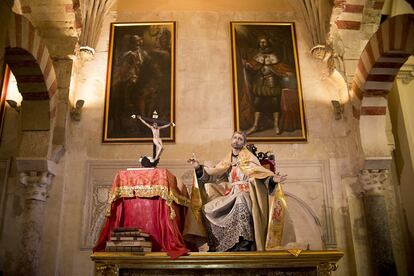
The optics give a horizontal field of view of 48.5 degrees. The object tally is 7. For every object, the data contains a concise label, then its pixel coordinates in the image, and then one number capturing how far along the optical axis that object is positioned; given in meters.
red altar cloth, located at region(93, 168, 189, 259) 5.52
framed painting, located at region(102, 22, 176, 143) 7.54
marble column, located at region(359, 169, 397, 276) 6.52
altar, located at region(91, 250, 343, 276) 5.16
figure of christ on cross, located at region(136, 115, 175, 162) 6.34
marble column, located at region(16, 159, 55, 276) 6.45
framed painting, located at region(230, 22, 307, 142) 7.57
